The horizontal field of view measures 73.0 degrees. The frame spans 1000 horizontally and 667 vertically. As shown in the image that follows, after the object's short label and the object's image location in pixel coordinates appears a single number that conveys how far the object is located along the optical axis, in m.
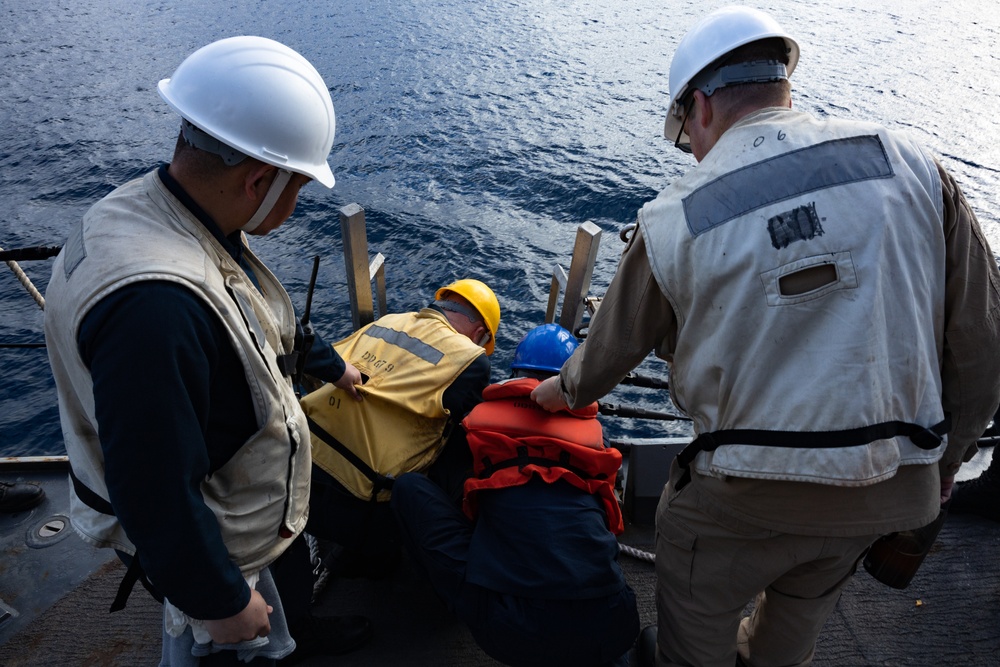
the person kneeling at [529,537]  2.33
